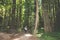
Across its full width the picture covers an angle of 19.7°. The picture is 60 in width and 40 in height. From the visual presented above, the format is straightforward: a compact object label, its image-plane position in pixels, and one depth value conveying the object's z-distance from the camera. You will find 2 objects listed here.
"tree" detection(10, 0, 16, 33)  16.03
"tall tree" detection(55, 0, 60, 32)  14.94
